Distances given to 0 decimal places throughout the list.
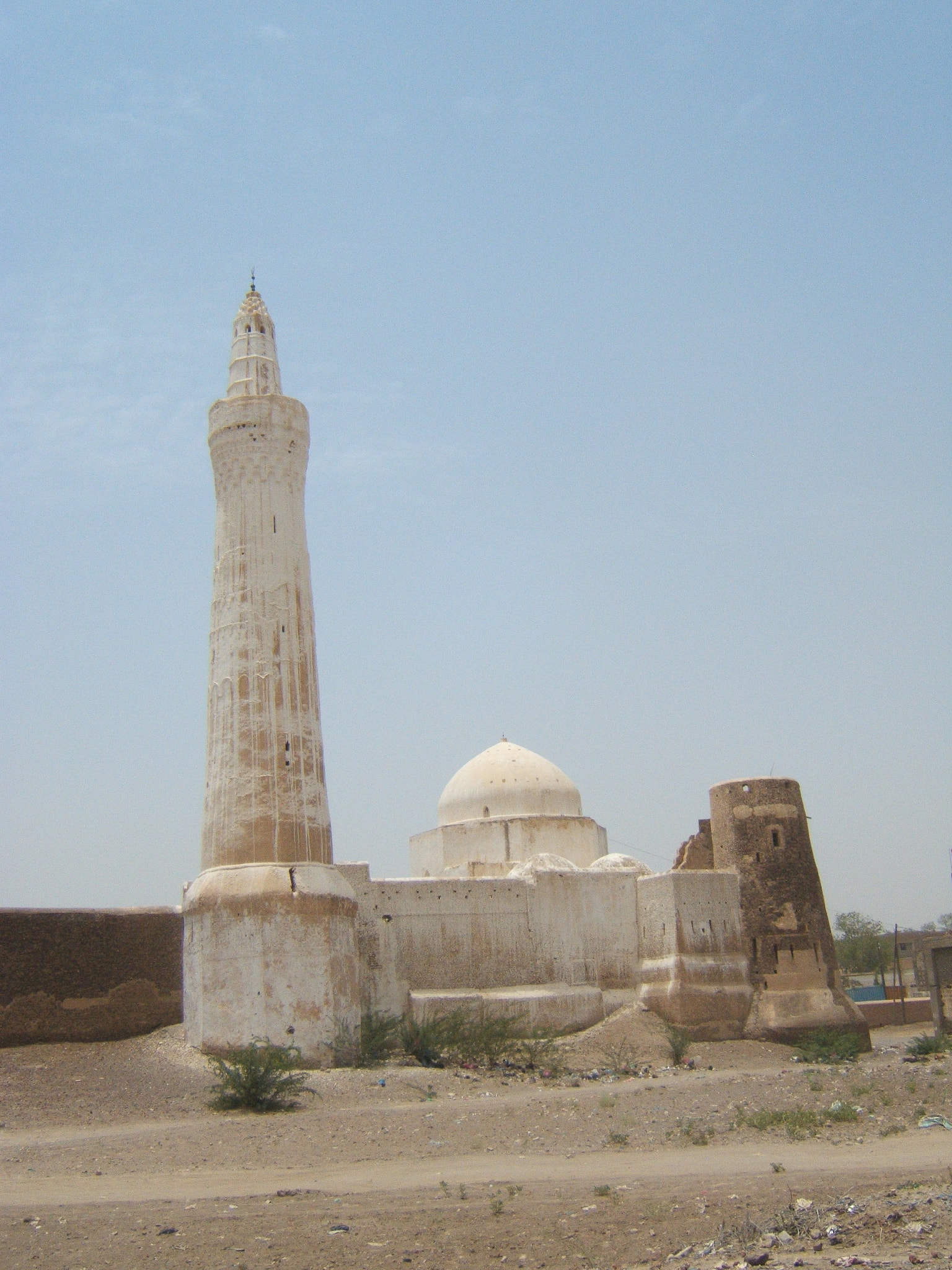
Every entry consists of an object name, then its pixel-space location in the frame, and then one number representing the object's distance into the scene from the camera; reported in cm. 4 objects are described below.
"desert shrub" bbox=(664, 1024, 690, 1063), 2048
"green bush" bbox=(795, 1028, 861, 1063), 2112
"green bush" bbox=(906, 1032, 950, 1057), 2091
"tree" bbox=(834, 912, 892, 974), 5481
